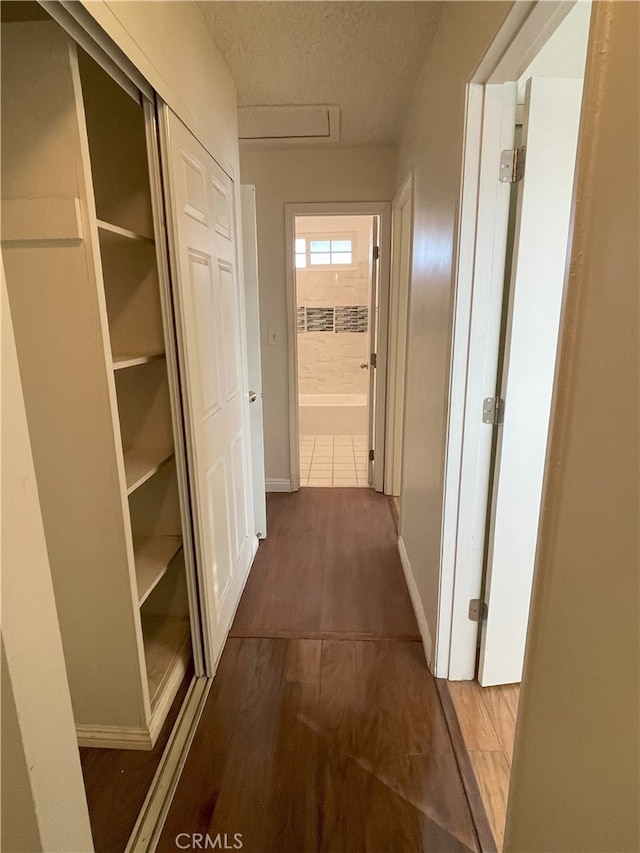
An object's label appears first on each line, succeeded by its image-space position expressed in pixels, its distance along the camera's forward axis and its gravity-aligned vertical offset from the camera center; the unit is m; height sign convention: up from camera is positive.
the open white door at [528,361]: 1.30 -0.14
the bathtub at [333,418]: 5.28 -1.15
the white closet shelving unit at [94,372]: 1.10 -0.15
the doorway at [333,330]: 5.29 -0.17
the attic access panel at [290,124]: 2.48 +1.09
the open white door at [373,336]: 3.32 -0.15
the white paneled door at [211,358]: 1.50 -0.16
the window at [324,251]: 5.61 +0.78
